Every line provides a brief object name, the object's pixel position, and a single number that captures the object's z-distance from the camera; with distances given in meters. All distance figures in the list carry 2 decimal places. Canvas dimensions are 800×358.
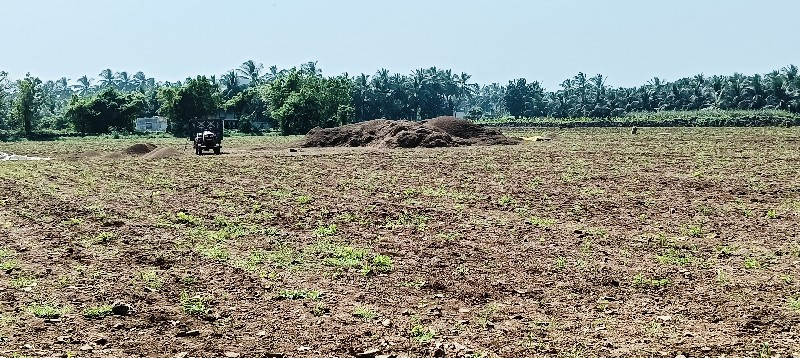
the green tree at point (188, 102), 85.44
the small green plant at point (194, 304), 9.28
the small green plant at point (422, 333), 8.18
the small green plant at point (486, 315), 8.81
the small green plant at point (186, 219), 16.12
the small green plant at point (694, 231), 14.34
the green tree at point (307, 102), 78.38
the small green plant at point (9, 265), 11.50
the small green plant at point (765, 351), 7.59
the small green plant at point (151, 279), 10.52
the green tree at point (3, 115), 91.81
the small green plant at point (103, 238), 13.90
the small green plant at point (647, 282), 10.56
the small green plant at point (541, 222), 15.55
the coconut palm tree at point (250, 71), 149.91
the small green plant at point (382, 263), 11.71
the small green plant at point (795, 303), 9.25
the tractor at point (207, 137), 42.41
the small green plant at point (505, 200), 19.25
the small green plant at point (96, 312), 8.96
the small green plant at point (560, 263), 11.67
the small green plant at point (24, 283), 10.30
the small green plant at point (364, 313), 9.09
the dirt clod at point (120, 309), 9.11
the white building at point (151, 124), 113.06
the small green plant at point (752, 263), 11.58
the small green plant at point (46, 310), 8.95
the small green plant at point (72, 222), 15.94
